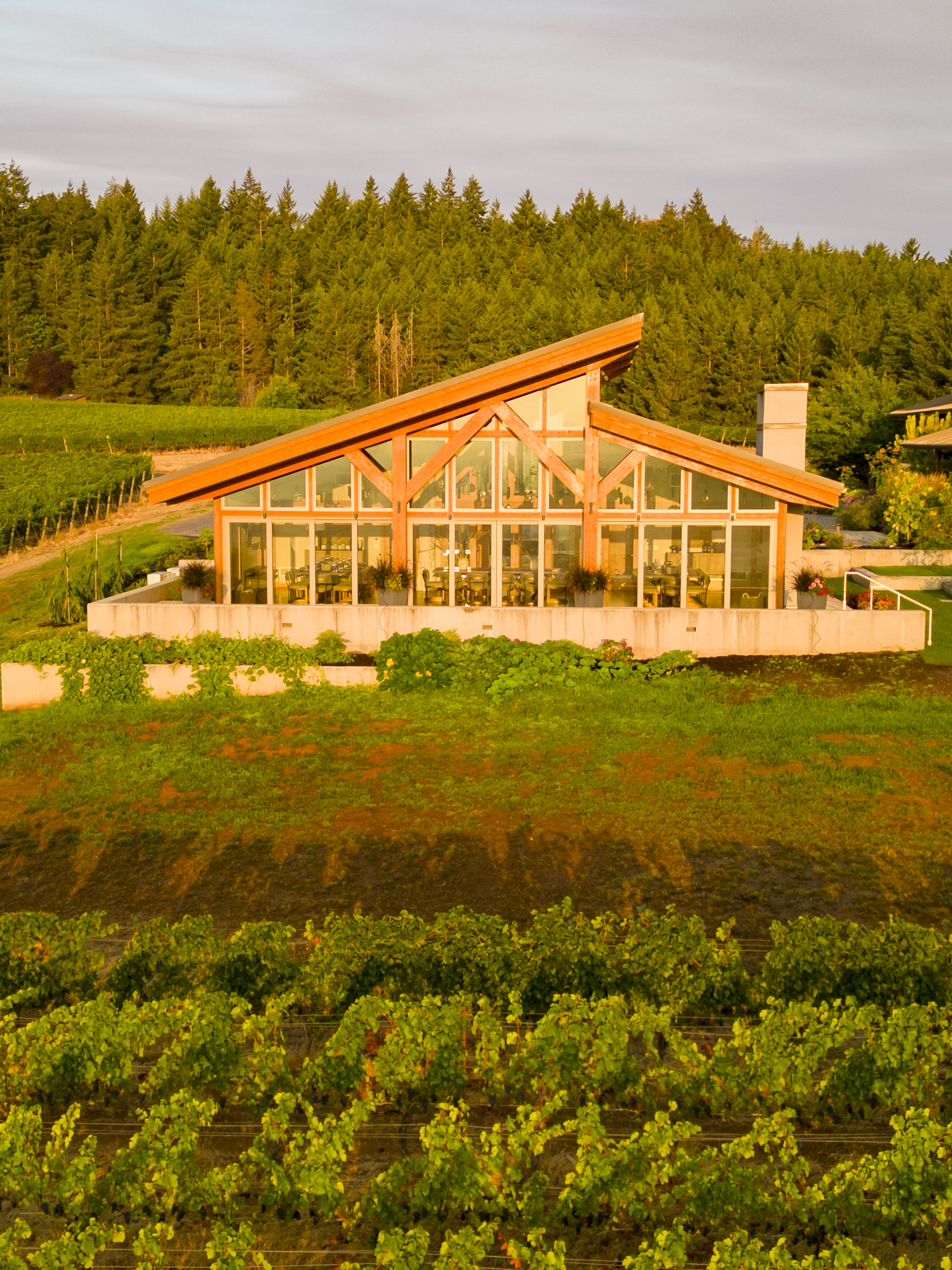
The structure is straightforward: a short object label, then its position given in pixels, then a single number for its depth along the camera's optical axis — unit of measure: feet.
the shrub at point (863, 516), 115.85
